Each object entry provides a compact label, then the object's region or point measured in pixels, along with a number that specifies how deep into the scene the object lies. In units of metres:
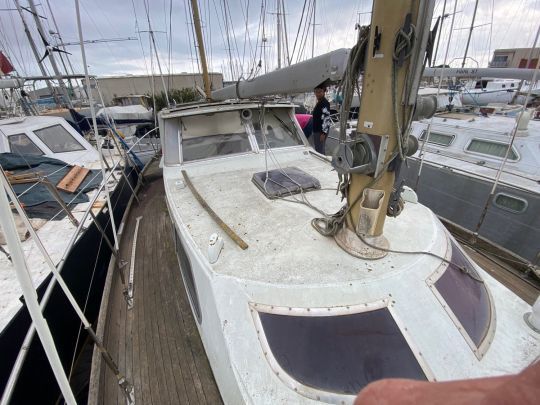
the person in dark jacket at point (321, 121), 5.09
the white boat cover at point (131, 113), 16.38
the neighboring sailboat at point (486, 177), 4.62
